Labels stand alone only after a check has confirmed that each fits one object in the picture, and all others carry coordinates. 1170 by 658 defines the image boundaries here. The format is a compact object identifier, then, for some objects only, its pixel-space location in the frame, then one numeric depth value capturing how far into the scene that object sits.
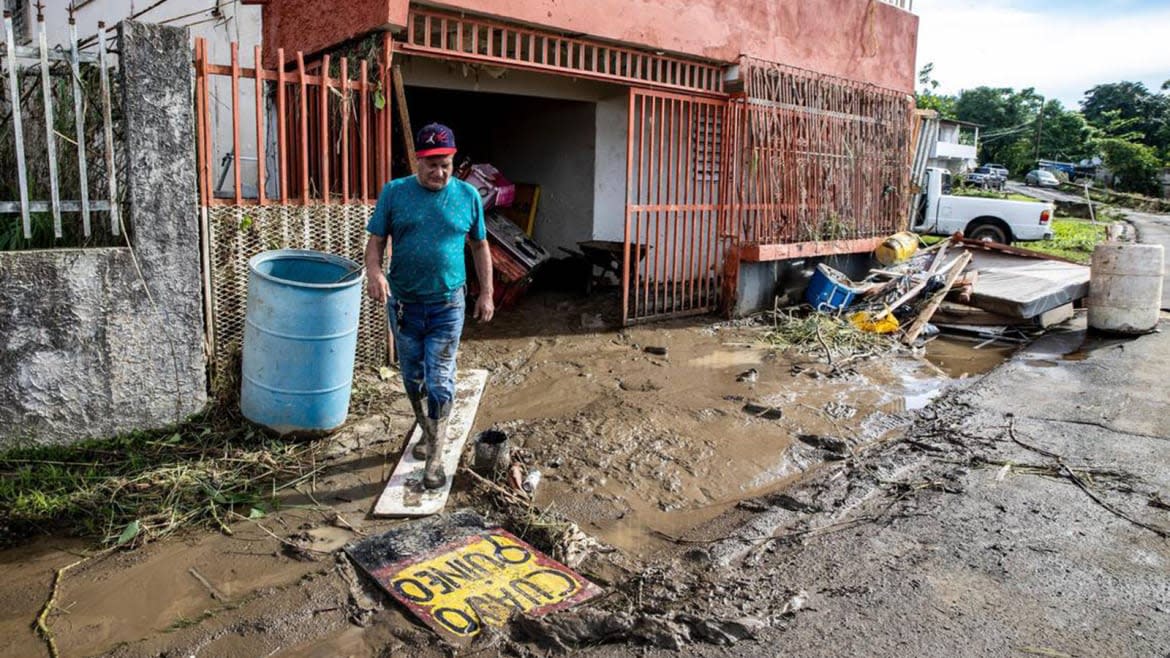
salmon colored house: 6.36
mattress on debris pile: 8.97
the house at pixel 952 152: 29.77
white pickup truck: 16.59
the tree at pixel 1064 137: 51.03
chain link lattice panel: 5.06
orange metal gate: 8.20
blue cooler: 9.12
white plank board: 3.95
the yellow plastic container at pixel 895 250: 10.09
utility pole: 52.19
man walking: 4.03
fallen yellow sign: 3.06
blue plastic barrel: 4.37
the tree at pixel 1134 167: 39.28
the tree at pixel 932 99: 40.91
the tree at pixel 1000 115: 55.16
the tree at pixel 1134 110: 48.25
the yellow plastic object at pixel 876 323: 8.53
